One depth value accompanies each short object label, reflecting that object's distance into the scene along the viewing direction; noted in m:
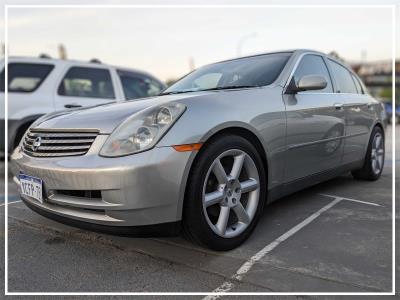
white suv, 5.75
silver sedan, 2.40
